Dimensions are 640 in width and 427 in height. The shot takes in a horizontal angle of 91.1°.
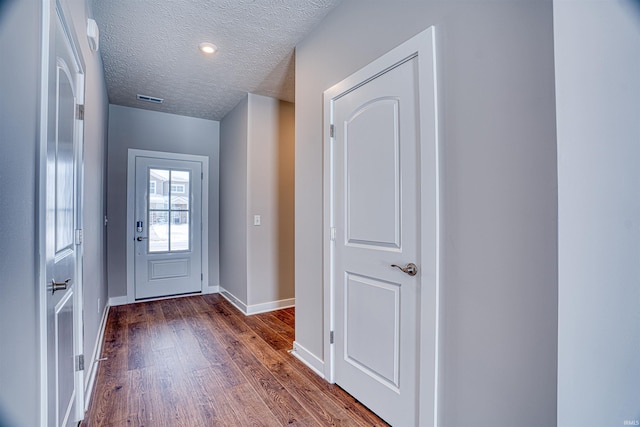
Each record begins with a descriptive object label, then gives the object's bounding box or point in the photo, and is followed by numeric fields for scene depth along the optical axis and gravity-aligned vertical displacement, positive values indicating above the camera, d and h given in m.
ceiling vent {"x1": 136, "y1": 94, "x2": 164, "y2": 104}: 3.88 +1.45
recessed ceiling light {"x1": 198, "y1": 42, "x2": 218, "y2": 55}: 2.71 +1.47
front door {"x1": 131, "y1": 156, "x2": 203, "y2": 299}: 4.35 -0.19
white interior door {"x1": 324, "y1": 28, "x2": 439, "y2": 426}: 1.54 -0.11
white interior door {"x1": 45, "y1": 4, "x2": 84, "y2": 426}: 1.21 -0.09
